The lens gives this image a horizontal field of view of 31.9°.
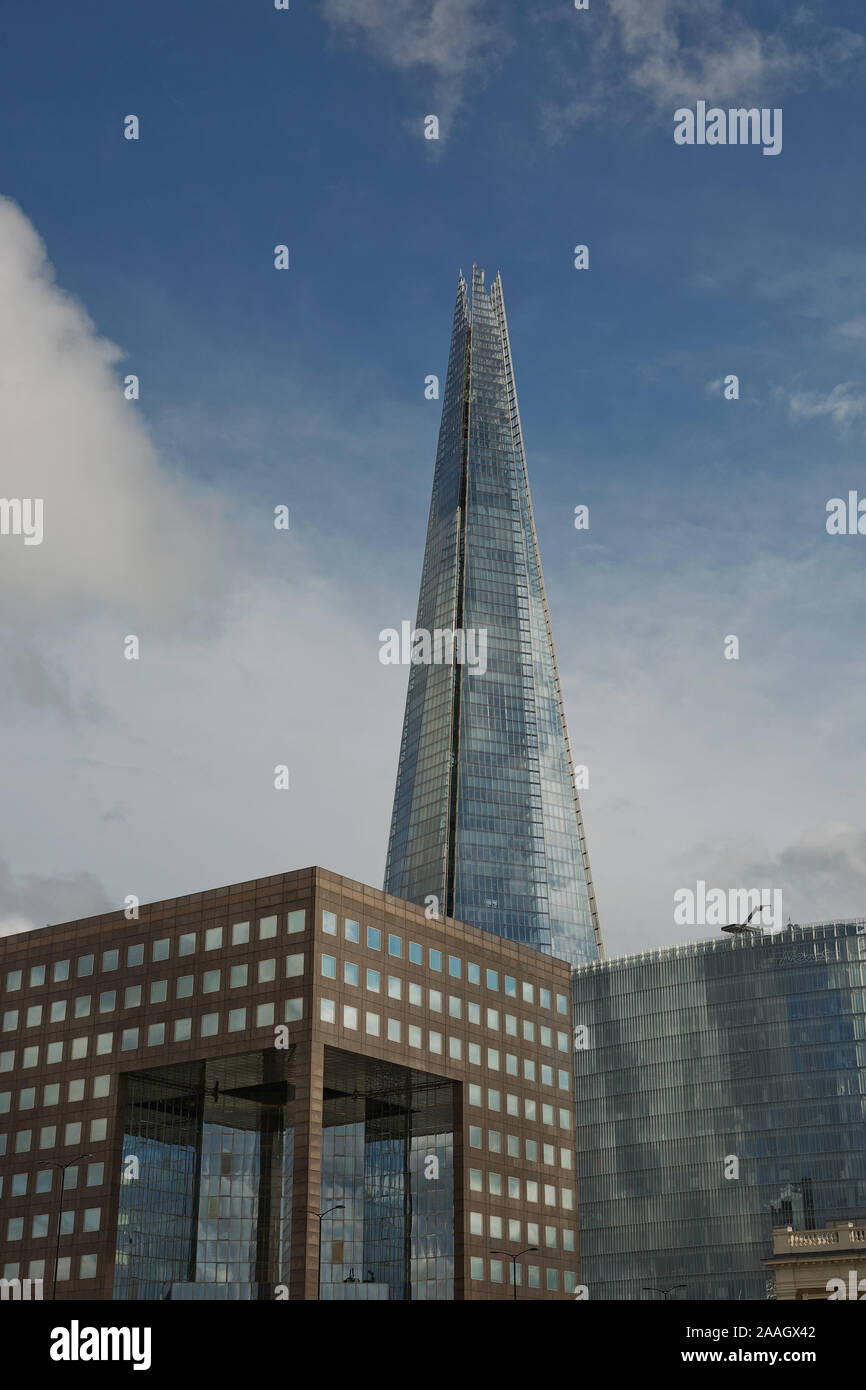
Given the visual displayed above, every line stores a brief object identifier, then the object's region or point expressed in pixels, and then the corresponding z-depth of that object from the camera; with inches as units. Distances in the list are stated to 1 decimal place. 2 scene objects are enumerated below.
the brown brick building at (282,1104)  4439.0
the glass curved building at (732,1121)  7076.8
